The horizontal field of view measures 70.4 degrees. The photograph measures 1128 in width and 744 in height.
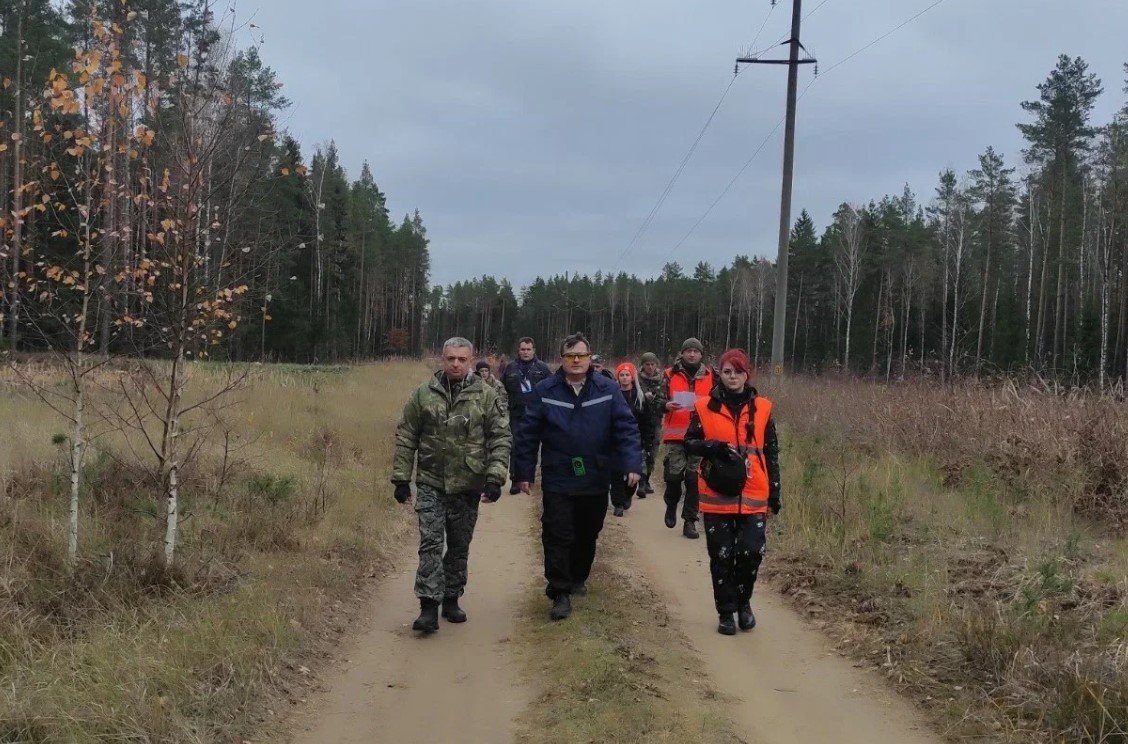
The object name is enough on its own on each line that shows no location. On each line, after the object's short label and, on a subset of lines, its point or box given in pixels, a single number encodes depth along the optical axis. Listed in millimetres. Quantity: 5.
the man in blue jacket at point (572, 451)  5898
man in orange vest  9009
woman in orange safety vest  5574
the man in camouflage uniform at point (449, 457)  5617
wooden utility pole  17500
